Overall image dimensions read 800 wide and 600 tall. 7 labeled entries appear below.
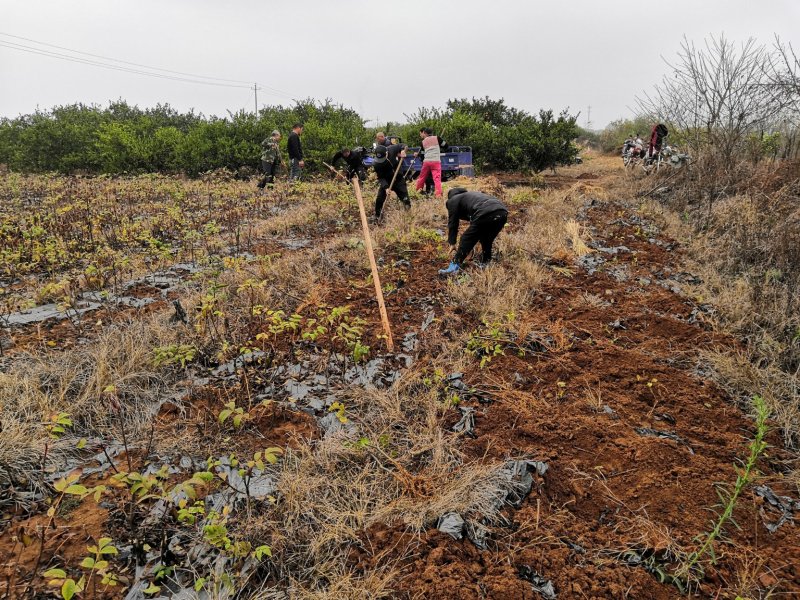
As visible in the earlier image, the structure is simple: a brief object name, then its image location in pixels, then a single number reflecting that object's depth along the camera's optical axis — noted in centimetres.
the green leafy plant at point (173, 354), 308
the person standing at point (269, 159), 1070
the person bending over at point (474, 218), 473
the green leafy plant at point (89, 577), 130
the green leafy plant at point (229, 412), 201
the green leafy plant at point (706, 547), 163
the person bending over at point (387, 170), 735
